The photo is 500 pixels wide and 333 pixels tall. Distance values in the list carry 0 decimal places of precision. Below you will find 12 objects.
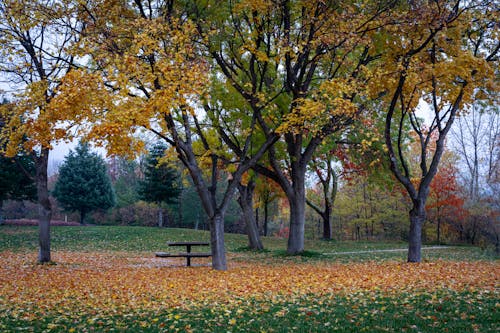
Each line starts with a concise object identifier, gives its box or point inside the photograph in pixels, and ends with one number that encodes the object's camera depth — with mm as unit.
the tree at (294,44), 12570
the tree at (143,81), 10391
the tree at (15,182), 31188
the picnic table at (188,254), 14680
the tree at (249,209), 22344
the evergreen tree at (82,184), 39500
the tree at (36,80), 11359
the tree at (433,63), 12289
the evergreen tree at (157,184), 38500
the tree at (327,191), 30462
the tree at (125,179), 47188
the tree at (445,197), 30156
